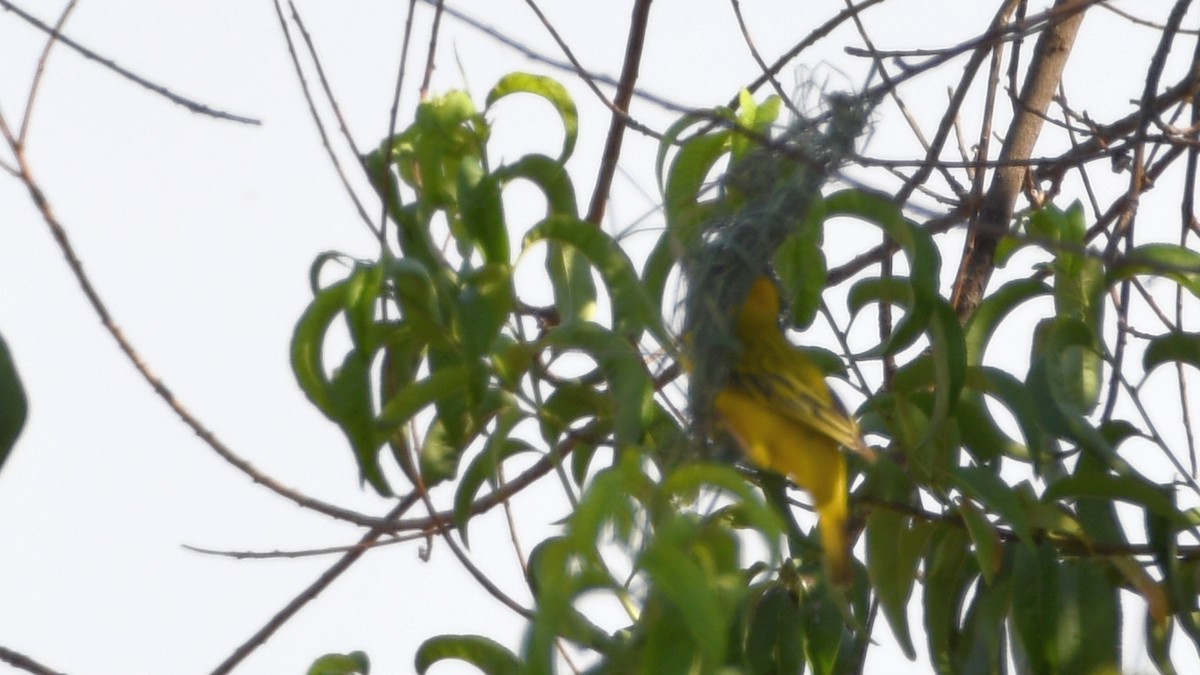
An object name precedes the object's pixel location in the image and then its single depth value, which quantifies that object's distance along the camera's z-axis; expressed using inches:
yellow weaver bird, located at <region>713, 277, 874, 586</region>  323.2
